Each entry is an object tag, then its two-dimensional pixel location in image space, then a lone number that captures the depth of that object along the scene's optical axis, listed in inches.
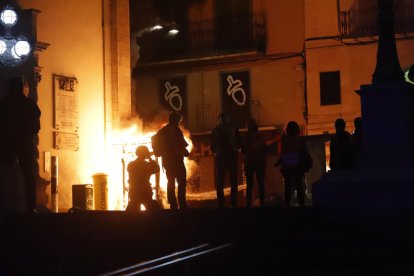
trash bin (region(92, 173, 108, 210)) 1006.4
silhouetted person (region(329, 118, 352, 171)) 684.1
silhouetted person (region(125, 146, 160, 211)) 672.4
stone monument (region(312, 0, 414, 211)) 572.4
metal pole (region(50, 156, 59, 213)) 987.3
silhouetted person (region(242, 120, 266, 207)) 702.6
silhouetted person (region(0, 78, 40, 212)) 587.5
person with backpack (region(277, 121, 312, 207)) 690.2
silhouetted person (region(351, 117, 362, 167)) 650.2
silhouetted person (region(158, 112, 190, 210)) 667.4
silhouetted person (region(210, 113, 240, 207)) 692.1
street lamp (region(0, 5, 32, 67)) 746.8
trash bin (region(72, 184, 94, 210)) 973.2
